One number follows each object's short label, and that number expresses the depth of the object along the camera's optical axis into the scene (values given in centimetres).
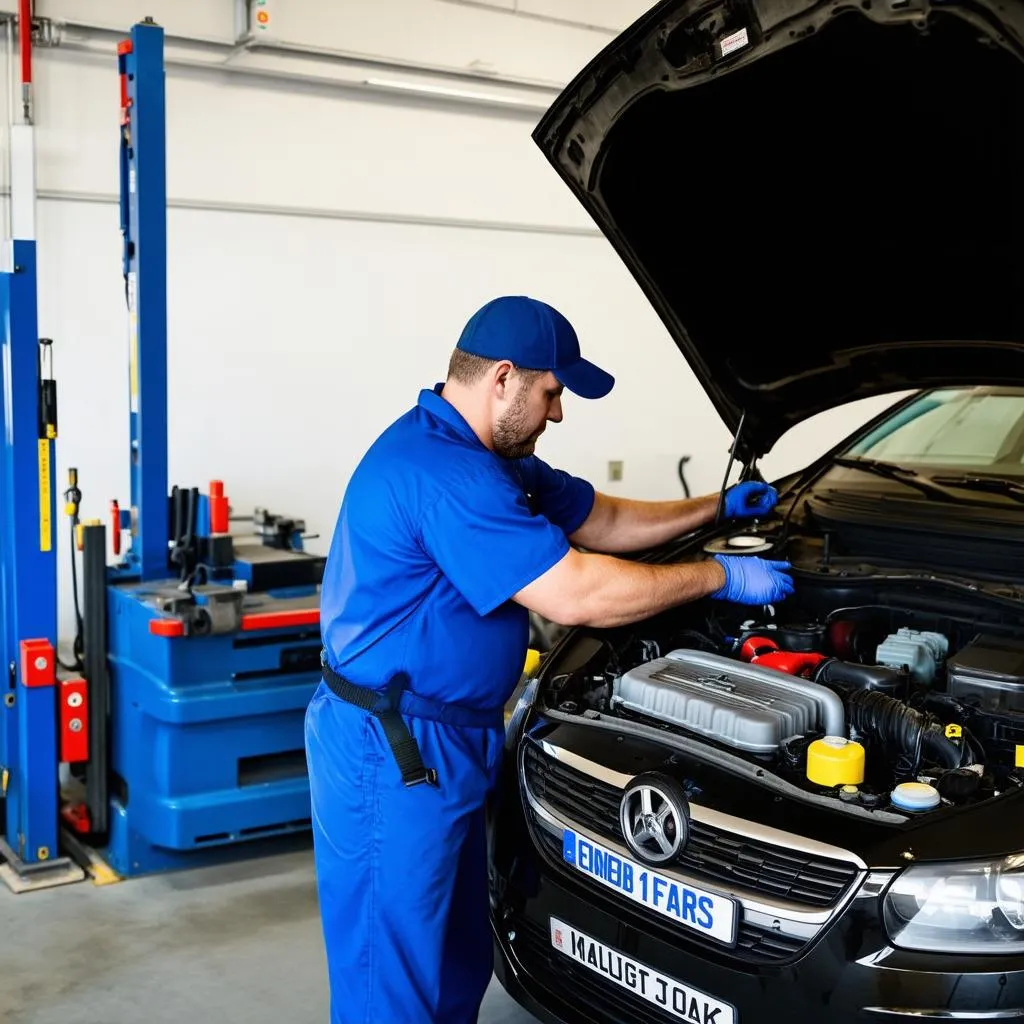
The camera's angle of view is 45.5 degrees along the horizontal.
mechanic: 211
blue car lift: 333
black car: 177
